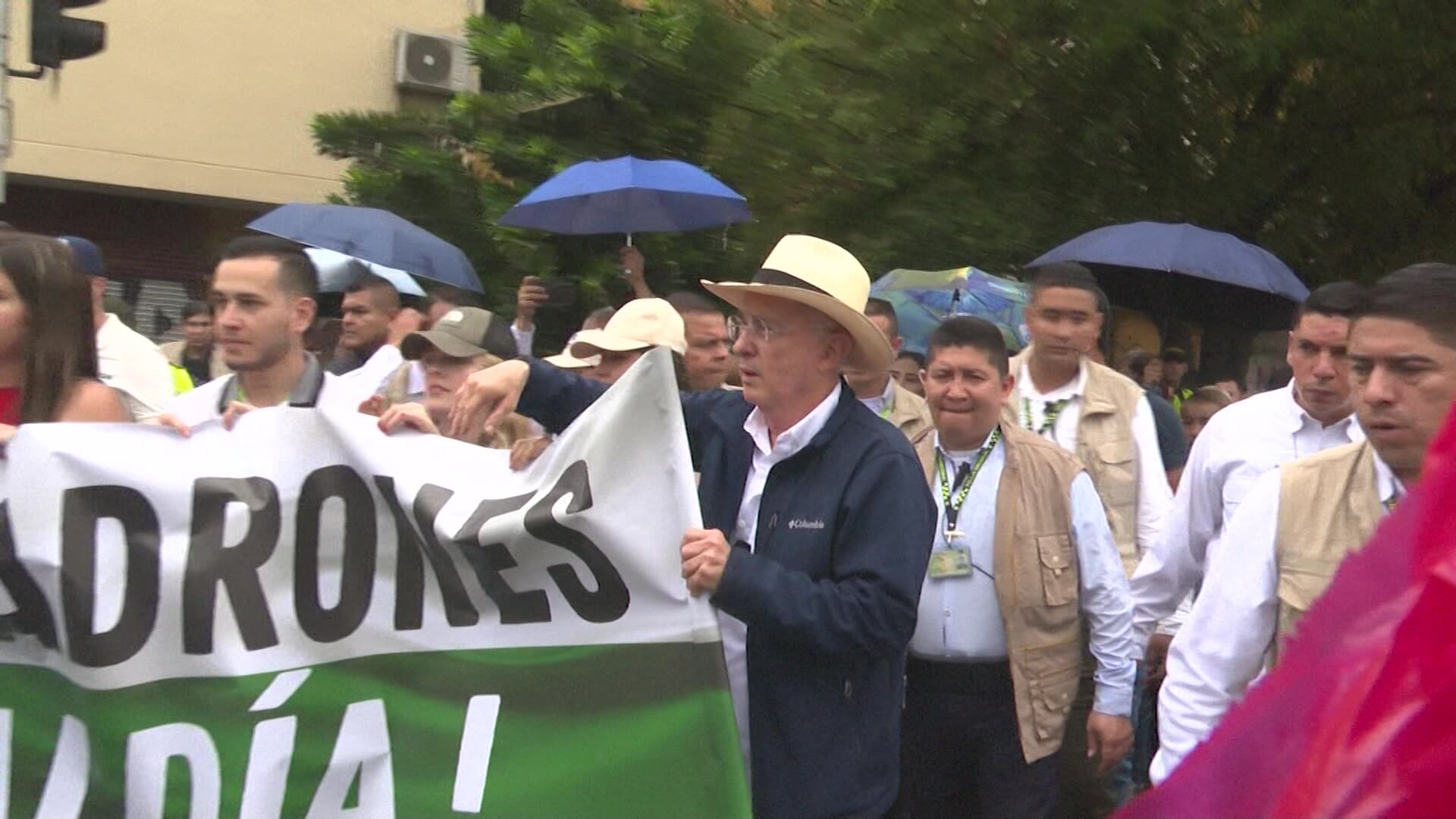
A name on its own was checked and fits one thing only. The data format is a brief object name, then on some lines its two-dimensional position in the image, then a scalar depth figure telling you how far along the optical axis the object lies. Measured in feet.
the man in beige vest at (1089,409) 20.54
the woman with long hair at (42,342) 13.02
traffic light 26.91
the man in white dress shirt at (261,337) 15.93
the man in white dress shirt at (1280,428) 17.94
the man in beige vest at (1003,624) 16.65
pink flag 6.35
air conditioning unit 59.31
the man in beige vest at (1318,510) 11.28
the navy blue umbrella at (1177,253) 31.42
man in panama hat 12.02
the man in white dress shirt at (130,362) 19.26
